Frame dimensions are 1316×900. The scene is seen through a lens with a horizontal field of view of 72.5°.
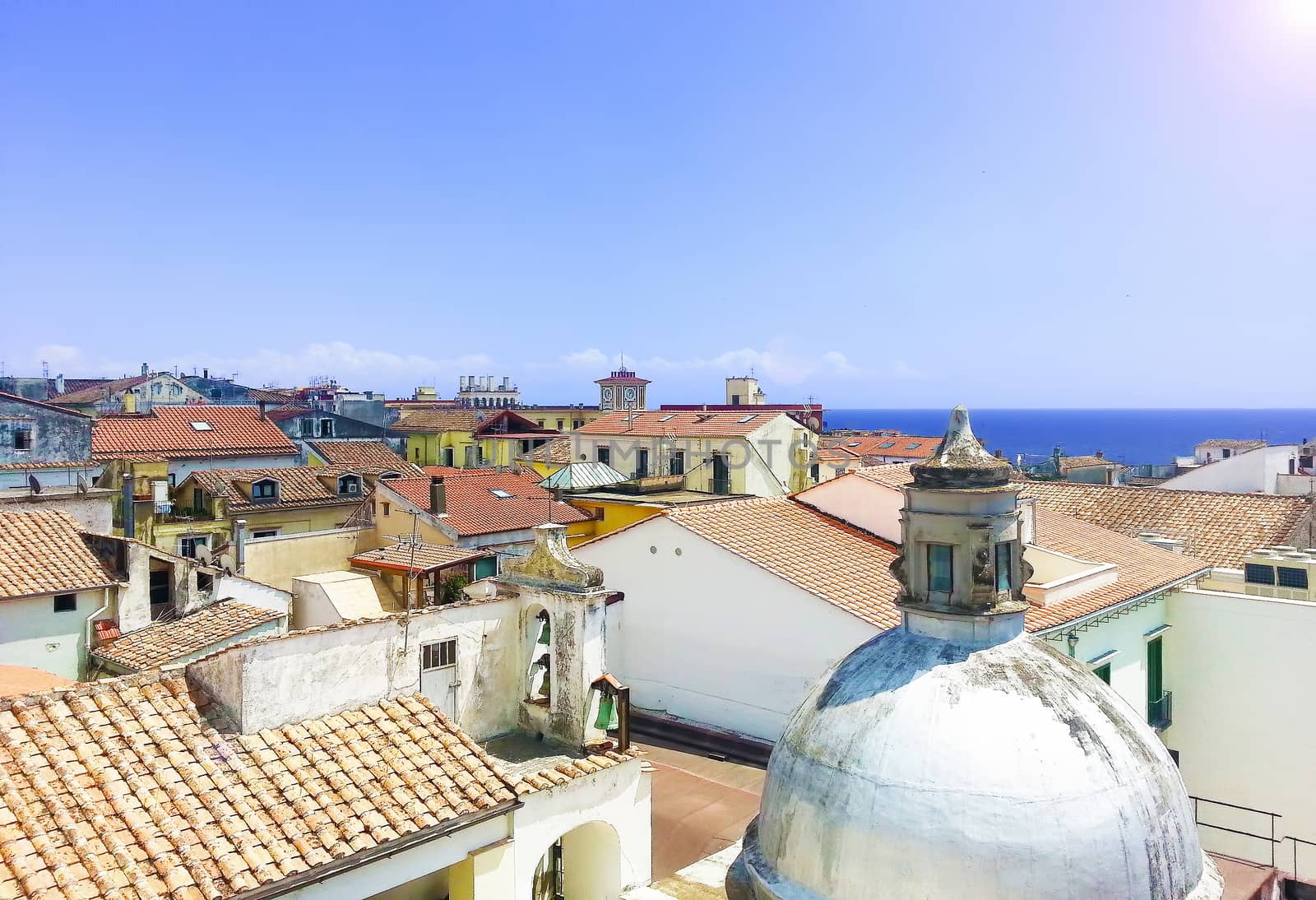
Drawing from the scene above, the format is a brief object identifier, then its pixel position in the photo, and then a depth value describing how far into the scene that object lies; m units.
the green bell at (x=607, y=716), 12.01
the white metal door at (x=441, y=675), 11.77
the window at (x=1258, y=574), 19.16
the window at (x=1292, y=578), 18.55
